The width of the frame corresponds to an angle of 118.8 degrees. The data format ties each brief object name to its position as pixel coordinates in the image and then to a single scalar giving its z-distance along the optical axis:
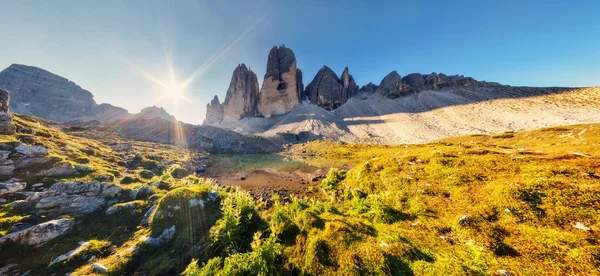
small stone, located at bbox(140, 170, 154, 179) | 16.87
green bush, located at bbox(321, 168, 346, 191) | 14.69
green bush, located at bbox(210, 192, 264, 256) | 7.07
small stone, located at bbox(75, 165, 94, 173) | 12.66
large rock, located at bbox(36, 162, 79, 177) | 11.44
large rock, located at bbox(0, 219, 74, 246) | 7.03
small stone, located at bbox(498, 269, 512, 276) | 3.88
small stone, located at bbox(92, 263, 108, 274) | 6.12
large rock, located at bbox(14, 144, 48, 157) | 12.02
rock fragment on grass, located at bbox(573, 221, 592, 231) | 4.54
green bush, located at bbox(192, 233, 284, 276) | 4.86
